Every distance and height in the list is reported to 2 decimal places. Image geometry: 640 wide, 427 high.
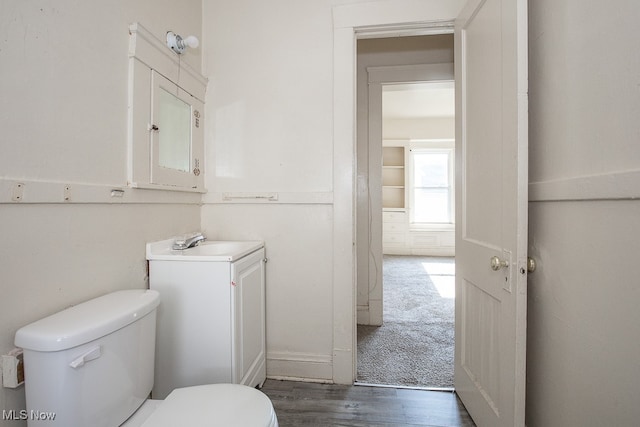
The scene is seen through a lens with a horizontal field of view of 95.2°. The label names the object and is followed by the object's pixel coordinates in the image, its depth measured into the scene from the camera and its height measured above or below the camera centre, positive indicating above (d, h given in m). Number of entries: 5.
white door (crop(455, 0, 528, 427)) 1.08 -0.02
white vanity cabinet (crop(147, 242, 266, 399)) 1.36 -0.53
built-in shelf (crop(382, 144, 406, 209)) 6.10 +0.62
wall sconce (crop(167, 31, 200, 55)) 1.58 +0.90
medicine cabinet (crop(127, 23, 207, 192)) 1.35 +0.48
